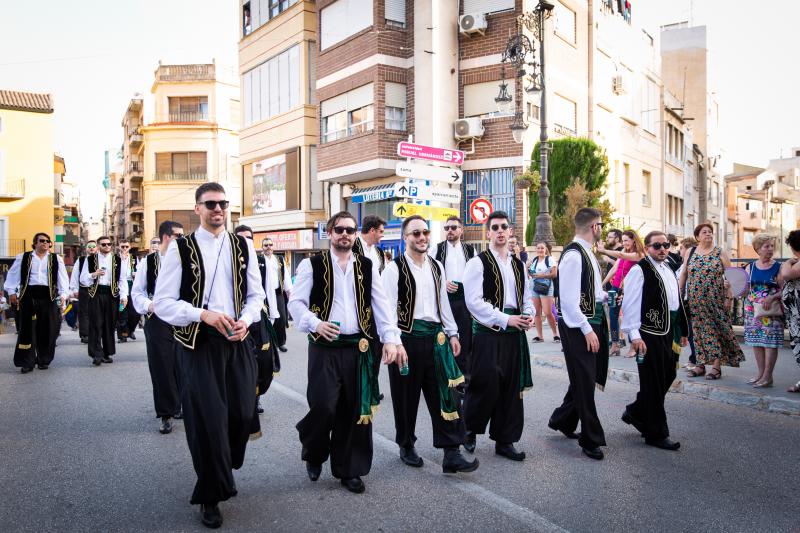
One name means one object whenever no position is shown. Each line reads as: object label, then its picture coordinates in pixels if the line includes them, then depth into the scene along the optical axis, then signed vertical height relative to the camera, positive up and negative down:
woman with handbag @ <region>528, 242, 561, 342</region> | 13.16 -0.46
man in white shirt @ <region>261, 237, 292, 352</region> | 10.35 -0.35
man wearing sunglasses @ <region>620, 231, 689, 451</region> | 5.91 -0.64
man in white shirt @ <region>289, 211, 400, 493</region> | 4.79 -0.69
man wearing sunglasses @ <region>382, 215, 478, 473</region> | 5.23 -0.69
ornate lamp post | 17.25 +4.03
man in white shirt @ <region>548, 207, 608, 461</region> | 5.61 -0.54
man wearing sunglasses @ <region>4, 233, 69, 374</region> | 10.91 -0.51
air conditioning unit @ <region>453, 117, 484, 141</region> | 23.22 +4.54
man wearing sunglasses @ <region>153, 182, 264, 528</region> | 4.18 -0.46
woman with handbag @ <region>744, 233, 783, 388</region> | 8.13 -0.64
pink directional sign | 14.48 +2.41
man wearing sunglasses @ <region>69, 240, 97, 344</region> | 11.98 -0.46
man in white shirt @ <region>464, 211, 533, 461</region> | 5.59 -0.78
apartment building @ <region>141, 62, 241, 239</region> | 48.00 +8.57
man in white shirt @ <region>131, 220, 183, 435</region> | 6.81 -0.83
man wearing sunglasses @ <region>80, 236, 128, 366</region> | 11.38 -0.57
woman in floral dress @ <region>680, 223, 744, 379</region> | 8.66 -0.62
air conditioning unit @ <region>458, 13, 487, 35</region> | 23.11 +8.10
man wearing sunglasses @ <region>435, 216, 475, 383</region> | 8.41 -0.12
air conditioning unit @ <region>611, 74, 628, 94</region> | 29.47 +7.59
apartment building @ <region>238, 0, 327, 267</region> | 28.34 +6.04
